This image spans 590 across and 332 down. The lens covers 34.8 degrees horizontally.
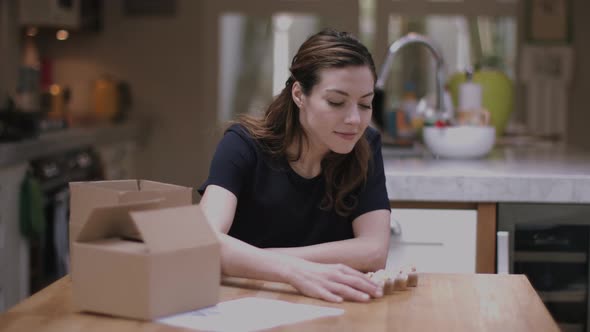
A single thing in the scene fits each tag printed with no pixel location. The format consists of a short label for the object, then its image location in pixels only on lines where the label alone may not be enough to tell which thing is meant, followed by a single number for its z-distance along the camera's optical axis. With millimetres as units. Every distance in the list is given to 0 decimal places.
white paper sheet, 1541
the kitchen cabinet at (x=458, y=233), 2836
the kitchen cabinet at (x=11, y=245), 3979
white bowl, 3416
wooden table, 1553
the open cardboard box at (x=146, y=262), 1527
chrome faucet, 3416
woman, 2068
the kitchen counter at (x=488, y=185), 2803
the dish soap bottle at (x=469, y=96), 3781
